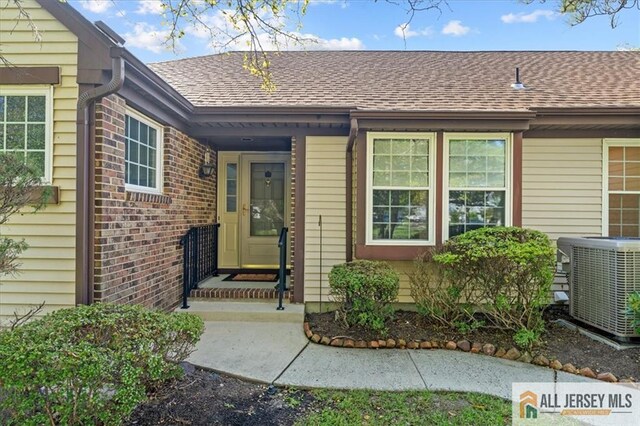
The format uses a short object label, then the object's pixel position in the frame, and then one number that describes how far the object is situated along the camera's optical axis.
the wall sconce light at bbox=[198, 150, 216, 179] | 6.04
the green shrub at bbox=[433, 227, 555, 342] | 4.07
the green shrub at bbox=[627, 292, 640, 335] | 3.70
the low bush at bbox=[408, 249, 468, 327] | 4.57
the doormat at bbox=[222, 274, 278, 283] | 6.18
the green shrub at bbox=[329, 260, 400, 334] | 4.20
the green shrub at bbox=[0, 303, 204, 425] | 2.10
